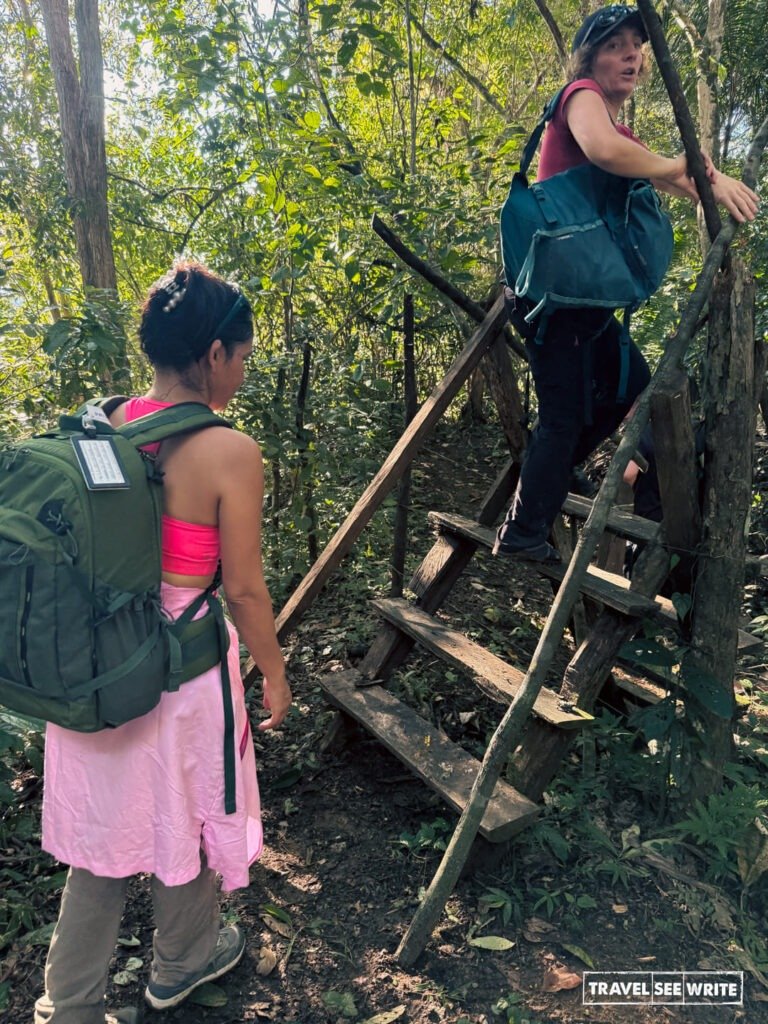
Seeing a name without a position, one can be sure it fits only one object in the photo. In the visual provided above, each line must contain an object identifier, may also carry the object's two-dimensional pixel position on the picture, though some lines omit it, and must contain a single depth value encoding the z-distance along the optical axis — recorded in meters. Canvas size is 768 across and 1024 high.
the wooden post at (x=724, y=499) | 2.04
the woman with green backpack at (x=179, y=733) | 1.51
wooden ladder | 2.18
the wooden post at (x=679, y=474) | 1.92
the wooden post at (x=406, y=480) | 3.32
